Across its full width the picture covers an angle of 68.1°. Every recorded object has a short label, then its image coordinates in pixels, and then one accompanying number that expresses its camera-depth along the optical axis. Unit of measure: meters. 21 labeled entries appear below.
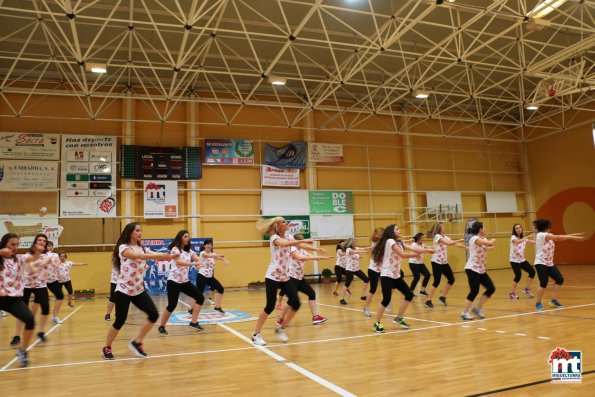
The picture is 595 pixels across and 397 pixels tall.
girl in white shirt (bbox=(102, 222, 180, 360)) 5.06
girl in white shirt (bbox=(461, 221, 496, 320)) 7.11
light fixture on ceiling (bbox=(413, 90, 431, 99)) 14.57
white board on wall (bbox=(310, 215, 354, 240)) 18.19
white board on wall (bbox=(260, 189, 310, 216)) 17.66
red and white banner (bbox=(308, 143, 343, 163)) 18.84
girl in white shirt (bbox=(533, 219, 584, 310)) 8.00
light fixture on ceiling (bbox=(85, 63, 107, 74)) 11.70
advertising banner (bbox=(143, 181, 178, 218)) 16.38
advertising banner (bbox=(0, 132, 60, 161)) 15.31
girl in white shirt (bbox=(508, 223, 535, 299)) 9.71
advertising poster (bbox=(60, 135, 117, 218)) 15.66
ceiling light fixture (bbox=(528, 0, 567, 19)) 10.40
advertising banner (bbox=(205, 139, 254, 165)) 17.38
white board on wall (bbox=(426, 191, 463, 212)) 20.16
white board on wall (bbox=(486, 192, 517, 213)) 21.31
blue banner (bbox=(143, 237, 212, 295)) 15.58
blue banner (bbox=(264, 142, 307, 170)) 18.05
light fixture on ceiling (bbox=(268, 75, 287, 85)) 13.37
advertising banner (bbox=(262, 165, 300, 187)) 17.92
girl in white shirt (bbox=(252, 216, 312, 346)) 5.84
